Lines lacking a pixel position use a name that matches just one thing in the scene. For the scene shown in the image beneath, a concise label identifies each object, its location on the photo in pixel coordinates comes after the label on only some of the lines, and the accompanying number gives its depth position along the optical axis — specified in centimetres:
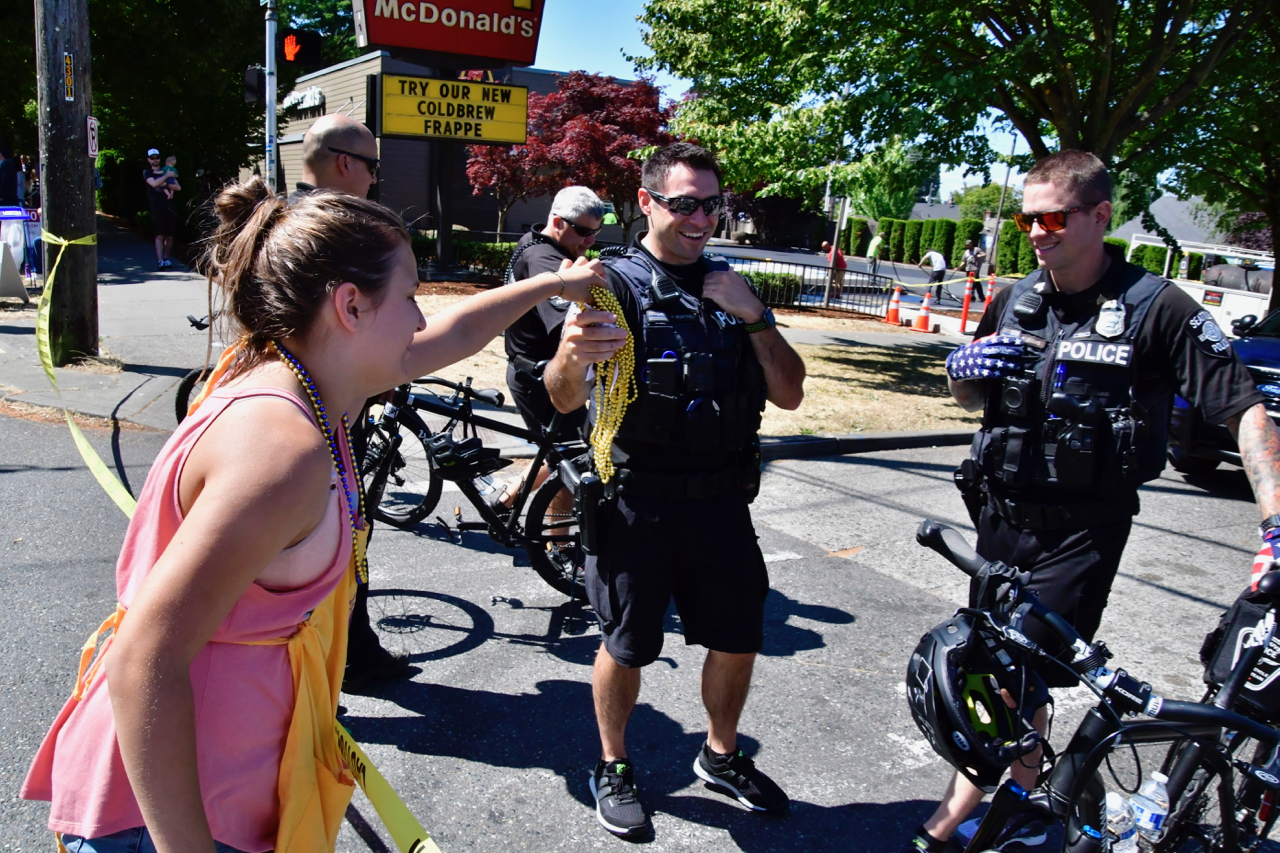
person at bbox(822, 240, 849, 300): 2061
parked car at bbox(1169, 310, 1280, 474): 793
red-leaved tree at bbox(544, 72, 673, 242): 1895
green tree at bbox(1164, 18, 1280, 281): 1179
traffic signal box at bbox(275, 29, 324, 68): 988
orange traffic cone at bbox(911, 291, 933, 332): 1842
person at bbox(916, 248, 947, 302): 2841
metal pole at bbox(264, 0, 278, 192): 1162
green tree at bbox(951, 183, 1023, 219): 7750
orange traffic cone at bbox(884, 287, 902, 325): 1909
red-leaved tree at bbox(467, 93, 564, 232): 1988
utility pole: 805
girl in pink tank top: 124
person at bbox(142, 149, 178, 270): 1460
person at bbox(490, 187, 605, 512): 508
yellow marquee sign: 1364
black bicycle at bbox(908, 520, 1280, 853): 203
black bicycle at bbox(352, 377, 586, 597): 479
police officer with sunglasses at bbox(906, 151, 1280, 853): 282
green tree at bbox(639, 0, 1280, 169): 1039
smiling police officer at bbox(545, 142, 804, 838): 290
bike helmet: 203
